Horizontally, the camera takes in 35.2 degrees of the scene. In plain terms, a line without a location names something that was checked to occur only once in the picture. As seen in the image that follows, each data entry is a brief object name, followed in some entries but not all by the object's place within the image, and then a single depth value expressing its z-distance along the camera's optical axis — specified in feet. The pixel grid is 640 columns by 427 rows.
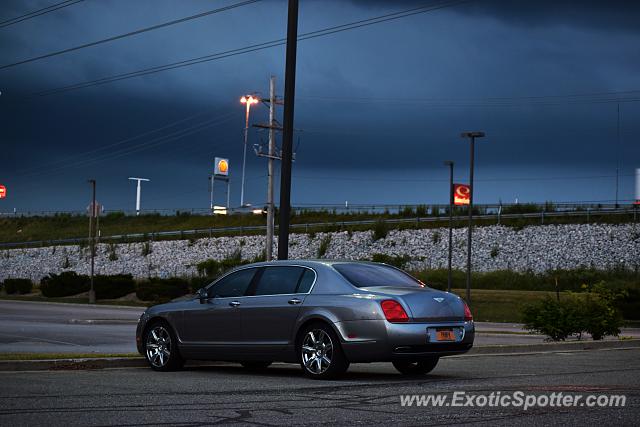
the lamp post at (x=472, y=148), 156.32
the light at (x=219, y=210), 319.76
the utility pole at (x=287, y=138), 66.18
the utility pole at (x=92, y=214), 180.45
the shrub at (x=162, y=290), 176.86
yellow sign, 350.43
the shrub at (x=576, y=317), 76.89
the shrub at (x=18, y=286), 212.43
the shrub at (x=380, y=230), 232.53
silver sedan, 43.27
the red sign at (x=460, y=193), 180.14
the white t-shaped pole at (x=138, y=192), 435.53
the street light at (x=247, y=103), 214.07
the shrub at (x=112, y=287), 188.14
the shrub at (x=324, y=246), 230.07
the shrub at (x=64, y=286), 198.08
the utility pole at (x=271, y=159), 162.50
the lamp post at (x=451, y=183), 158.75
